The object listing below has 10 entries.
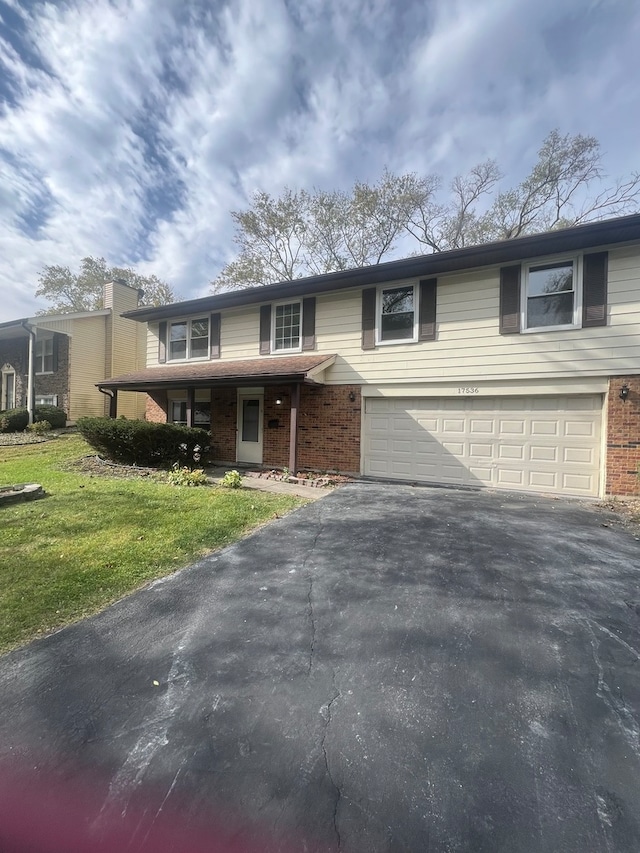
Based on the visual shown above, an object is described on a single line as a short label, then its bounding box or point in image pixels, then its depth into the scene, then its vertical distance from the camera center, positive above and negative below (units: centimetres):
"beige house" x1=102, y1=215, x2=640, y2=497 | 760 +131
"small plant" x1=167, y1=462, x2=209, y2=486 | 837 -129
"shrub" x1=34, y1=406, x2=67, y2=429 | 1609 +5
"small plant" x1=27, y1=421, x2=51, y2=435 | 1520 -44
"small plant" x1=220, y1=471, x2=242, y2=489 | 823 -130
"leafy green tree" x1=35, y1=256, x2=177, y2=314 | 3006 +1051
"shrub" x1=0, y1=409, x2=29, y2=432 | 1539 -18
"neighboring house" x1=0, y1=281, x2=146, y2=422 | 1720 +298
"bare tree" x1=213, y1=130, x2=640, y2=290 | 1666 +1074
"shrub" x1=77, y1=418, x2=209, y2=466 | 976 -57
